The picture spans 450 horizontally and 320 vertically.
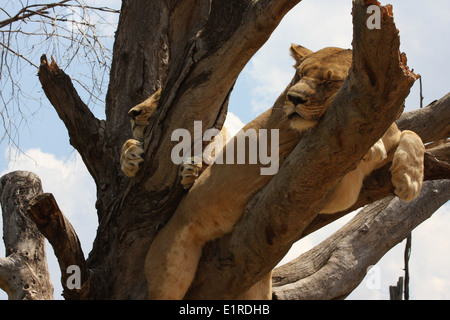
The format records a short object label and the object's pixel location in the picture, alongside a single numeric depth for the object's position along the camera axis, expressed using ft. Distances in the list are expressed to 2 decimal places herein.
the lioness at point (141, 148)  12.20
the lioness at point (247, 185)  10.88
